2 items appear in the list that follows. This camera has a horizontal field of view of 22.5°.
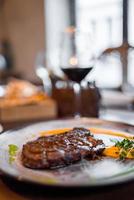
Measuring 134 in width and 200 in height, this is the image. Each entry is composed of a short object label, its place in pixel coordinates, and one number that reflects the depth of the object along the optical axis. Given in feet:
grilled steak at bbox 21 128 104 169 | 1.89
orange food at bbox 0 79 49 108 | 4.12
